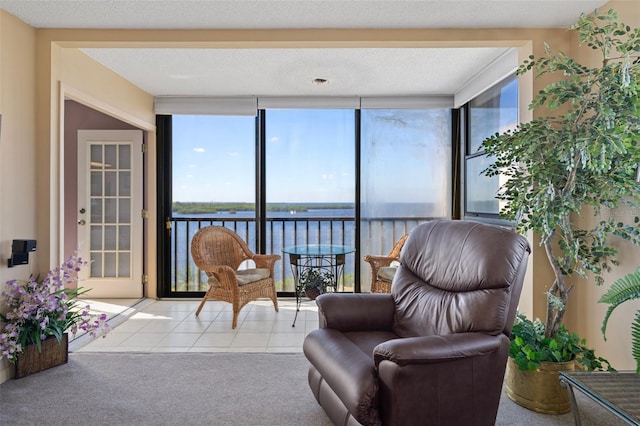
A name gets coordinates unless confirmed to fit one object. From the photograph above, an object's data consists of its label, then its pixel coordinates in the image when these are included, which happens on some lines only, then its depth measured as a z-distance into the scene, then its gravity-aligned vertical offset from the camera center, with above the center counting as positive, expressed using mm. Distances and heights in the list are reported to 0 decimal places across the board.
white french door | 4613 -58
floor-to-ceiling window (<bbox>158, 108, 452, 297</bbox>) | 4668 +362
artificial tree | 1936 +251
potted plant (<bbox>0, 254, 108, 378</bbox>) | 2504 -757
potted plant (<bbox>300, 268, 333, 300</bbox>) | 3898 -759
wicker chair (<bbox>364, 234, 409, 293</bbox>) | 3859 -625
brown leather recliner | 1639 -623
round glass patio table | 3781 -502
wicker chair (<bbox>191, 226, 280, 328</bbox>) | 3699 -607
